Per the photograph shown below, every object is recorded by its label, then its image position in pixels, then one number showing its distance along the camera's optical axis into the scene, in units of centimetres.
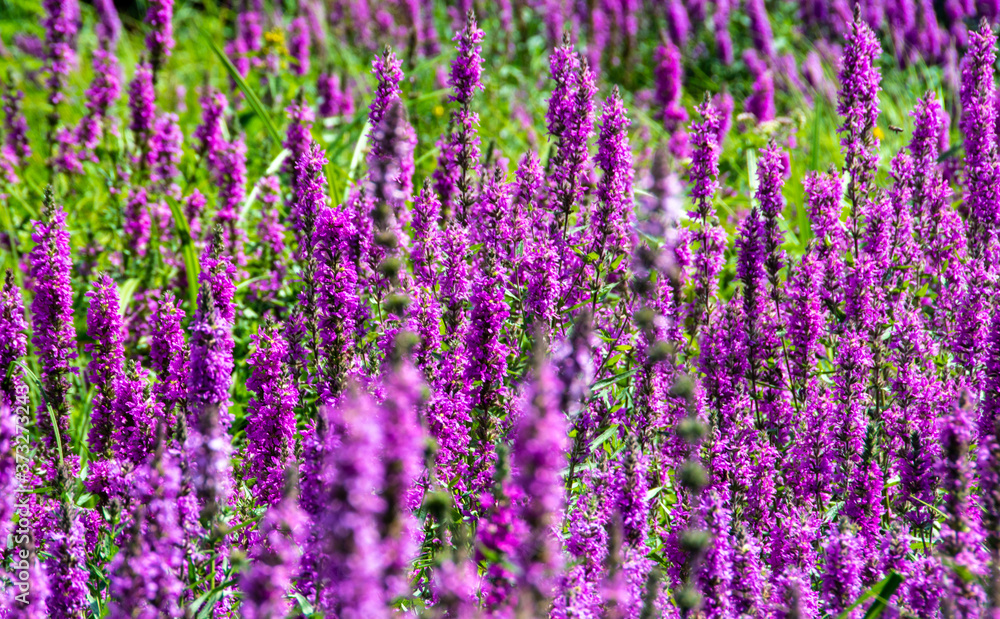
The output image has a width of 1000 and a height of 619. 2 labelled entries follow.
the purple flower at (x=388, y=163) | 816
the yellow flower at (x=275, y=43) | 1942
